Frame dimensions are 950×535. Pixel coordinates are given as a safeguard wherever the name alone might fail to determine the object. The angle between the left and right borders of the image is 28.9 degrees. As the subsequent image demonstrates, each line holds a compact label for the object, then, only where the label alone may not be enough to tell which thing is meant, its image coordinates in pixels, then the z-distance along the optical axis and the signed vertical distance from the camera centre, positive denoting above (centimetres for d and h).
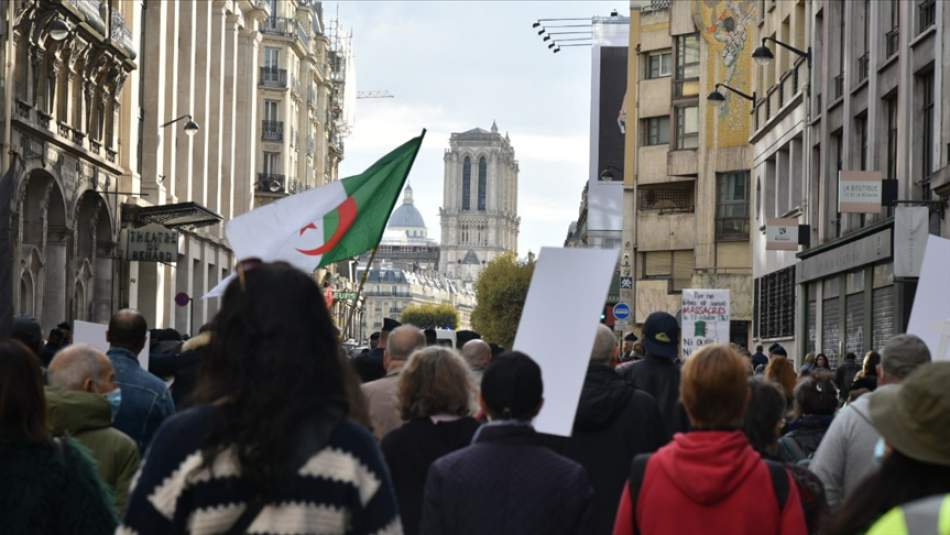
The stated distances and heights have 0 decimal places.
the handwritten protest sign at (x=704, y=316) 2834 -57
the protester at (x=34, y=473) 580 -66
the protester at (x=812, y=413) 927 -67
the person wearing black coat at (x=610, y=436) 838 -73
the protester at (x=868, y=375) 1137 -60
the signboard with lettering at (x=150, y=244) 4791 +59
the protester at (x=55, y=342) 1496 -66
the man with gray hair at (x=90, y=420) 734 -62
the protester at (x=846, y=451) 752 -69
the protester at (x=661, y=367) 996 -49
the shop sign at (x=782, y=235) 3656 +92
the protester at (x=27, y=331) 1159 -42
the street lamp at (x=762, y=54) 3556 +437
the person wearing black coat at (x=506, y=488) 645 -75
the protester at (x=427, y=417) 765 -60
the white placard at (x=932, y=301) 991 -9
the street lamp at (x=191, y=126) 5078 +392
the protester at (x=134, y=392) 891 -61
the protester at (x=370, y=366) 1233 -63
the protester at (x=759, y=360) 2389 -105
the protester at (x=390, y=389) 923 -59
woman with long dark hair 425 -40
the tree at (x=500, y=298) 12531 -163
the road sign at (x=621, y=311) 4400 -80
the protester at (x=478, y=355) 1155 -51
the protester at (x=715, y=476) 593 -64
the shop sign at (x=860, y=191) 2702 +134
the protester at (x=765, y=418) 700 -52
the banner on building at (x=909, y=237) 2547 +64
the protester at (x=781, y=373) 1055 -53
